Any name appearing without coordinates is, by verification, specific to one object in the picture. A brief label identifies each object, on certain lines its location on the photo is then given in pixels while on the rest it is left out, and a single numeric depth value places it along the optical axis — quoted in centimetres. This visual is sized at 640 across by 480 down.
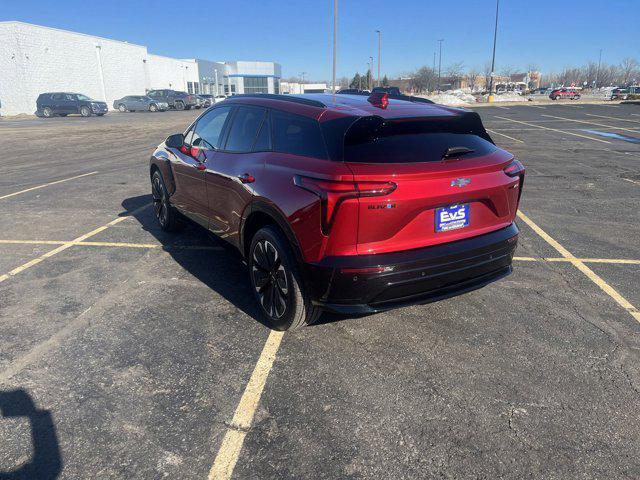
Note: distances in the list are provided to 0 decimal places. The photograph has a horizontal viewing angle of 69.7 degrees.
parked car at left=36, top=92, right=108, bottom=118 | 3444
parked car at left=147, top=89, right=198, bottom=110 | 4175
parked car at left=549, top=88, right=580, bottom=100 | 6150
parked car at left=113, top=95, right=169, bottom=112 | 4144
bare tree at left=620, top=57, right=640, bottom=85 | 13185
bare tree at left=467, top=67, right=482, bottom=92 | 10806
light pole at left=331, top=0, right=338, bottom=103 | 3170
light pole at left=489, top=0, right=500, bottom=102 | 5119
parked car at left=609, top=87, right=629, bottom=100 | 5526
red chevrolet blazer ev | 282
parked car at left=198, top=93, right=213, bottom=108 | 4598
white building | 3706
